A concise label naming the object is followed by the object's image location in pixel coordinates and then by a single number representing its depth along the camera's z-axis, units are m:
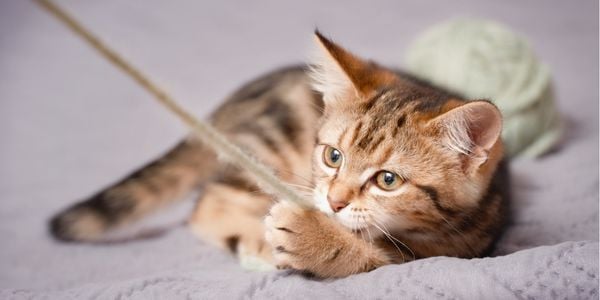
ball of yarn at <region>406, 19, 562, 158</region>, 0.66
